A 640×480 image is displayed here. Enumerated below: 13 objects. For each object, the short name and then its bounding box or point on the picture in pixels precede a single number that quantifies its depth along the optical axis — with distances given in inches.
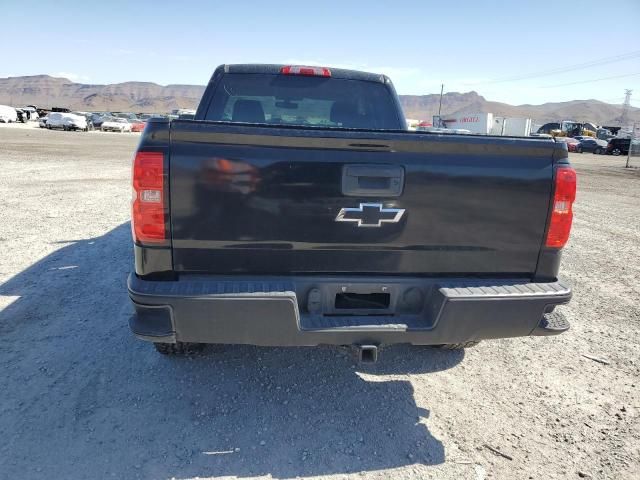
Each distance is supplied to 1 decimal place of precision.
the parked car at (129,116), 2386.2
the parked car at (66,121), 1708.9
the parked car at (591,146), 1754.4
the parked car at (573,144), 1807.6
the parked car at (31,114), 2294.5
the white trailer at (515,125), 1539.1
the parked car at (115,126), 1860.5
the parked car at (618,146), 1628.9
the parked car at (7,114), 1943.9
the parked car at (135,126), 1994.8
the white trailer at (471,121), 1717.5
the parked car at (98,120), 1991.9
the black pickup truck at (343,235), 93.4
